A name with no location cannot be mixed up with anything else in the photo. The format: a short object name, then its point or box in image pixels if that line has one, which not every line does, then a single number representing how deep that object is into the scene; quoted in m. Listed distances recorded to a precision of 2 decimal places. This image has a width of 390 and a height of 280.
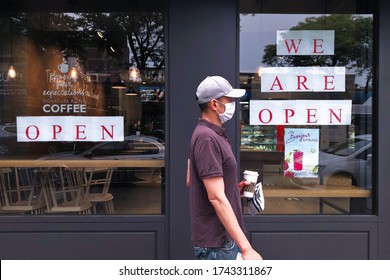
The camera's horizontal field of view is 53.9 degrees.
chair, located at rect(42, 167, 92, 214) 4.03
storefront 3.57
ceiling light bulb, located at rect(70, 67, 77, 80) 4.58
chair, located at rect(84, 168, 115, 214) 4.13
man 2.02
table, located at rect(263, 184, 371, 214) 3.88
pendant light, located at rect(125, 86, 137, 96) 4.34
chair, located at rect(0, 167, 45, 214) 4.00
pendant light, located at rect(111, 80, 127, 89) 4.46
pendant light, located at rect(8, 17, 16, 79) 4.43
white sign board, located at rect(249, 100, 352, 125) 3.90
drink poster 3.97
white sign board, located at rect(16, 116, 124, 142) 3.99
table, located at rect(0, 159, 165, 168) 4.13
